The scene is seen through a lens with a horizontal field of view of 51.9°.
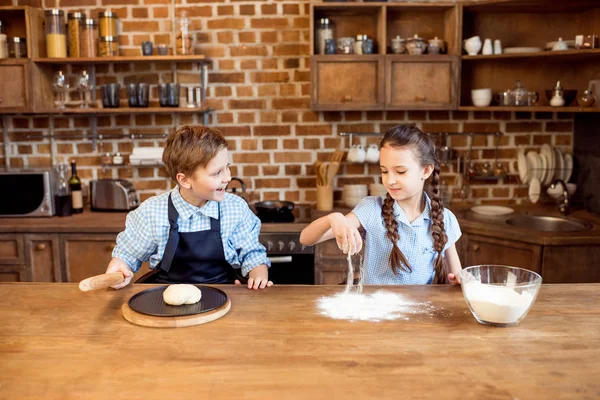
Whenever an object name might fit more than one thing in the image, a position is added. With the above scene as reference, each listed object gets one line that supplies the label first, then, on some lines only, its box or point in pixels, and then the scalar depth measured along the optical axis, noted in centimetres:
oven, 317
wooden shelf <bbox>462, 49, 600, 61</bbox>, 306
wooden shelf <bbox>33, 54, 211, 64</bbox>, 337
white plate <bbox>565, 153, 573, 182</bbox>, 358
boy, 212
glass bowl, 144
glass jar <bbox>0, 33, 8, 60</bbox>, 340
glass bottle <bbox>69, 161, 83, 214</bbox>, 347
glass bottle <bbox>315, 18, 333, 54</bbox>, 342
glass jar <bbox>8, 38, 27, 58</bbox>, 343
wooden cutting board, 147
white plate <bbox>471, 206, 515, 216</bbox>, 347
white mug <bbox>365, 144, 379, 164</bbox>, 357
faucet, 336
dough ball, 156
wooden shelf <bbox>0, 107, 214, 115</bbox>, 339
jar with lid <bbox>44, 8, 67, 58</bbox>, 340
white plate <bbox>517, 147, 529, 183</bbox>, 361
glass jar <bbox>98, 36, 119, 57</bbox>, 345
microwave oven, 332
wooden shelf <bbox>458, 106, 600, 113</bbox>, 308
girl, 207
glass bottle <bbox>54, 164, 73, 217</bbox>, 339
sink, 322
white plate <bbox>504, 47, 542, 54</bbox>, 336
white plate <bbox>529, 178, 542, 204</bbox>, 356
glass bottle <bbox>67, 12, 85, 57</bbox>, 344
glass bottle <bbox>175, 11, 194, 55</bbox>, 342
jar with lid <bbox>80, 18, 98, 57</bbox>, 343
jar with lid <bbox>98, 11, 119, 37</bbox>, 345
